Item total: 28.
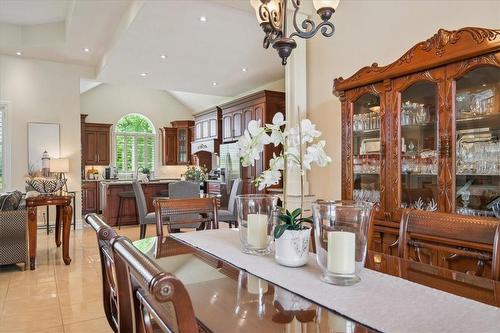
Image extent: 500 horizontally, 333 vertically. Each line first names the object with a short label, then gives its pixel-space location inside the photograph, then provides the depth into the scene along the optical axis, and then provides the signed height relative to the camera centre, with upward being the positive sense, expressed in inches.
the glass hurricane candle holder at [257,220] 59.9 -8.7
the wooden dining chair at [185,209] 87.7 -10.1
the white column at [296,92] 146.3 +31.3
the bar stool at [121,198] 275.0 -21.7
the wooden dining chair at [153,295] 22.6 -8.9
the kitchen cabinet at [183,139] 417.4 +35.4
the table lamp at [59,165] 255.0 +4.1
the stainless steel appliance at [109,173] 376.8 -3.0
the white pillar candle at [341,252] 45.0 -10.6
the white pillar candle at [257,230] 59.5 -10.5
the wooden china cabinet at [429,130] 83.1 +9.6
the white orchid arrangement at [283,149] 52.0 +3.0
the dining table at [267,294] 35.7 -15.7
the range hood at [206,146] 332.5 +22.7
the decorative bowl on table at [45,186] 176.7 -7.4
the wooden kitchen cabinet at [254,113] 258.4 +42.0
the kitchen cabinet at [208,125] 327.3 +43.0
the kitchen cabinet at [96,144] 376.8 +28.4
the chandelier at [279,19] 76.9 +32.7
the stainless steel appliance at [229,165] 285.1 +2.9
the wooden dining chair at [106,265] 45.9 -14.9
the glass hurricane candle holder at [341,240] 45.3 -9.3
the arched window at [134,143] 412.5 +31.6
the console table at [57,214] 159.9 -20.9
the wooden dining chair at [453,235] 54.4 -11.4
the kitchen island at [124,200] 275.4 -23.6
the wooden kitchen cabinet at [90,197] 355.6 -26.3
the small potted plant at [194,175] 296.2 -4.9
